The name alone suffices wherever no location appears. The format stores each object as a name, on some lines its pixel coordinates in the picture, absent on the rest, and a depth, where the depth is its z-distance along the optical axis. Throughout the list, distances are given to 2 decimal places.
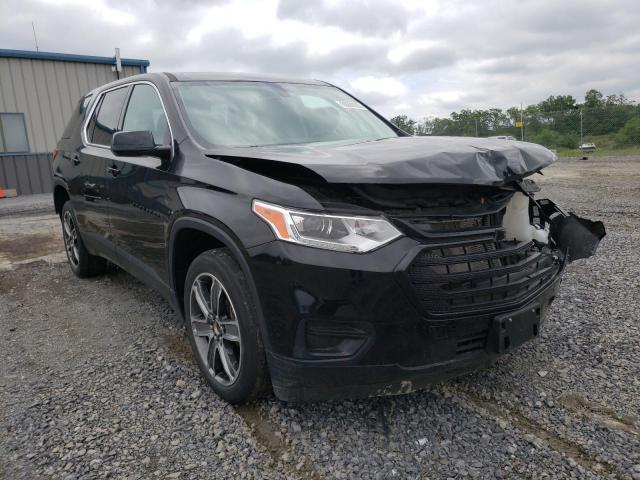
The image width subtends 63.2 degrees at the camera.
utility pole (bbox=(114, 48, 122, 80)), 14.73
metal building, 13.48
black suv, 2.13
